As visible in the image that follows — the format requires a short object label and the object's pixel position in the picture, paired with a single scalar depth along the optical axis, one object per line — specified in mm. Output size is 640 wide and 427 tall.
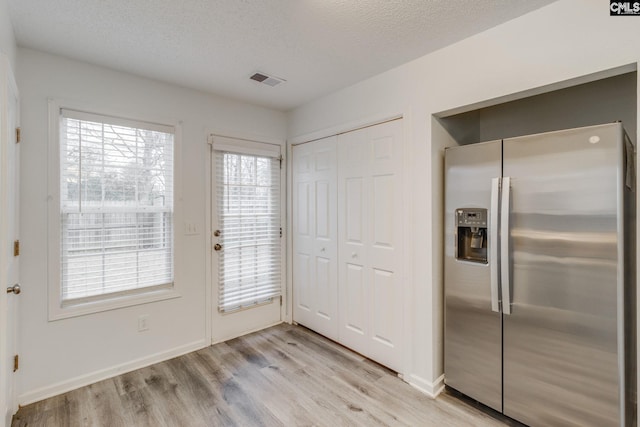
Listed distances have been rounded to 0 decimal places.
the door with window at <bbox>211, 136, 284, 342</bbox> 3010
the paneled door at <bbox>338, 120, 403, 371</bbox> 2455
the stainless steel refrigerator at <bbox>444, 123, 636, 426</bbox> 1512
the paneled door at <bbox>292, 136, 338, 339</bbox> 3020
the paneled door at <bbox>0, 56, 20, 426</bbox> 1438
